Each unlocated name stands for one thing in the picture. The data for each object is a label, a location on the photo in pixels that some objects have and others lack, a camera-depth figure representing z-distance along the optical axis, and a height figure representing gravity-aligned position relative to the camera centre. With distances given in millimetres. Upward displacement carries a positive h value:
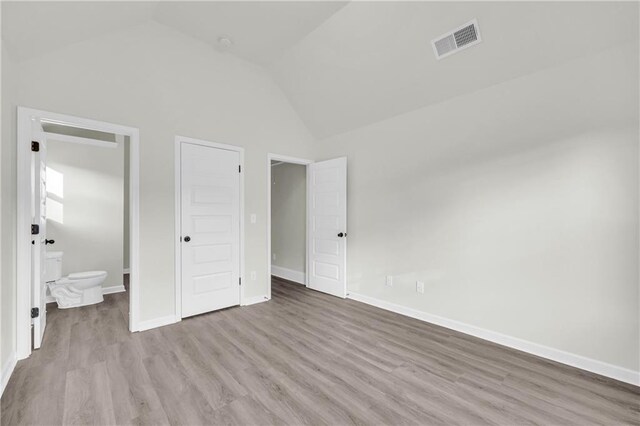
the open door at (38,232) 2602 -145
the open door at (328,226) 4348 -195
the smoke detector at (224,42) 3430 +2064
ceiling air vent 2558 +1593
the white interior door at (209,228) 3471 -167
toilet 3938 -945
